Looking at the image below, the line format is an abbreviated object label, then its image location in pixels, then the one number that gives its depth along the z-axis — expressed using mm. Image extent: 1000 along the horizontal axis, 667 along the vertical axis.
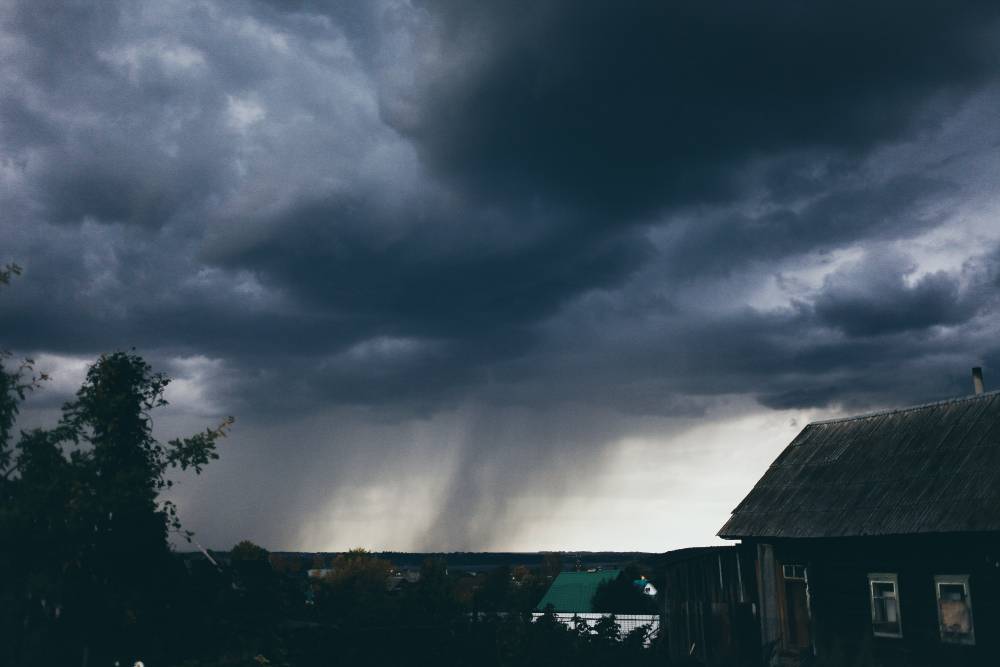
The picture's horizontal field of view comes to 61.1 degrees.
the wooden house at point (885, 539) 19219
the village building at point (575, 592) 54844
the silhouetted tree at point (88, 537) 13664
